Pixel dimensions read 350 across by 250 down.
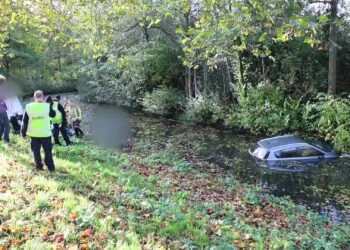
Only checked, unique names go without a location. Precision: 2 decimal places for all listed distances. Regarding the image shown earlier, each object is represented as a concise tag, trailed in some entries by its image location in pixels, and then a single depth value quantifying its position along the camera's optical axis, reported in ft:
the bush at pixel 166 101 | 106.52
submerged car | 56.70
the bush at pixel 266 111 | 75.05
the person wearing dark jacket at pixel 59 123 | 46.85
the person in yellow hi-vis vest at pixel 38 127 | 29.99
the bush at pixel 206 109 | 90.07
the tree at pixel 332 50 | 68.03
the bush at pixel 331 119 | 61.87
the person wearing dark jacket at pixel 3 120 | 41.04
